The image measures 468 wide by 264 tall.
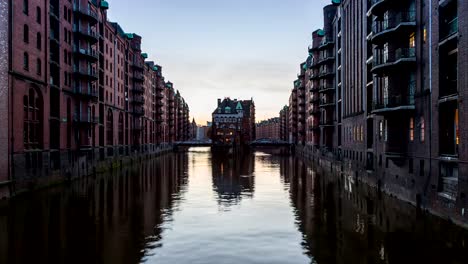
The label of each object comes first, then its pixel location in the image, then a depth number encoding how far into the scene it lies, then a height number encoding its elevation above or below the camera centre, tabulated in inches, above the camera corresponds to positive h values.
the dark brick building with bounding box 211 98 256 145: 7793.3 -120.6
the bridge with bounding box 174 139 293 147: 5866.1 -126.7
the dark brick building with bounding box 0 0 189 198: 1425.9 +213.7
